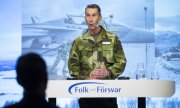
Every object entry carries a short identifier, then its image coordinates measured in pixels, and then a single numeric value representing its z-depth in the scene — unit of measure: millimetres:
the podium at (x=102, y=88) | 6602
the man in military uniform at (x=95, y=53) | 8585
